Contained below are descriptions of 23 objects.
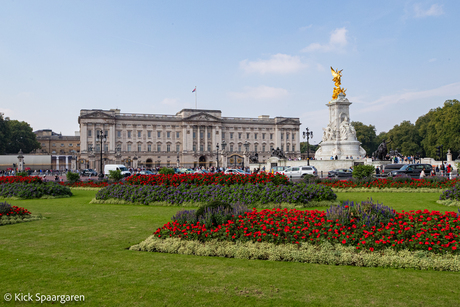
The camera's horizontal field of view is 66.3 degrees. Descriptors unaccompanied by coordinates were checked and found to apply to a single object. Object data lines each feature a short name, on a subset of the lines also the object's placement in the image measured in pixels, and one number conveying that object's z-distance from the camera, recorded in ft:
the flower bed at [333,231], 21.18
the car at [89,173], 172.76
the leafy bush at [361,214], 23.15
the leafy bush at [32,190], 56.90
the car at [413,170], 89.43
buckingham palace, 291.79
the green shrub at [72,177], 84.35
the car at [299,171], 106.32
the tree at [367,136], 316.23
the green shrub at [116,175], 77.12
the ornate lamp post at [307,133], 148.77
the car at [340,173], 99.50
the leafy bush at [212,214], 25.62
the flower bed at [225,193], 43.72
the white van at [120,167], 137.06
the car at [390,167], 111.04
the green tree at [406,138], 264.52
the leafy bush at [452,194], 43.39
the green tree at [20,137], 280.72
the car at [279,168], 120.10
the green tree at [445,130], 198.15
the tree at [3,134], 246.27
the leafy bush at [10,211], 34.19
